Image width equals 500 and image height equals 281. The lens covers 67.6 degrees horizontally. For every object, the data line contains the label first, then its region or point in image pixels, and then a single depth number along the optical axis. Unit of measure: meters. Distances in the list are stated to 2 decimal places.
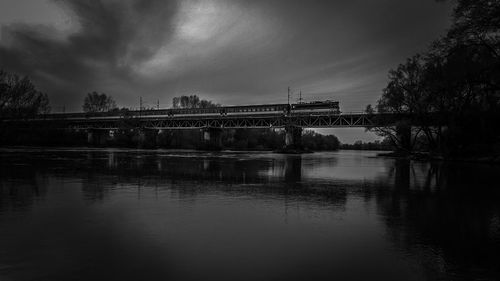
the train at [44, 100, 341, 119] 93.19
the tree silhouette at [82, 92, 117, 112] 152.12
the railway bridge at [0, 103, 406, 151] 94.38
